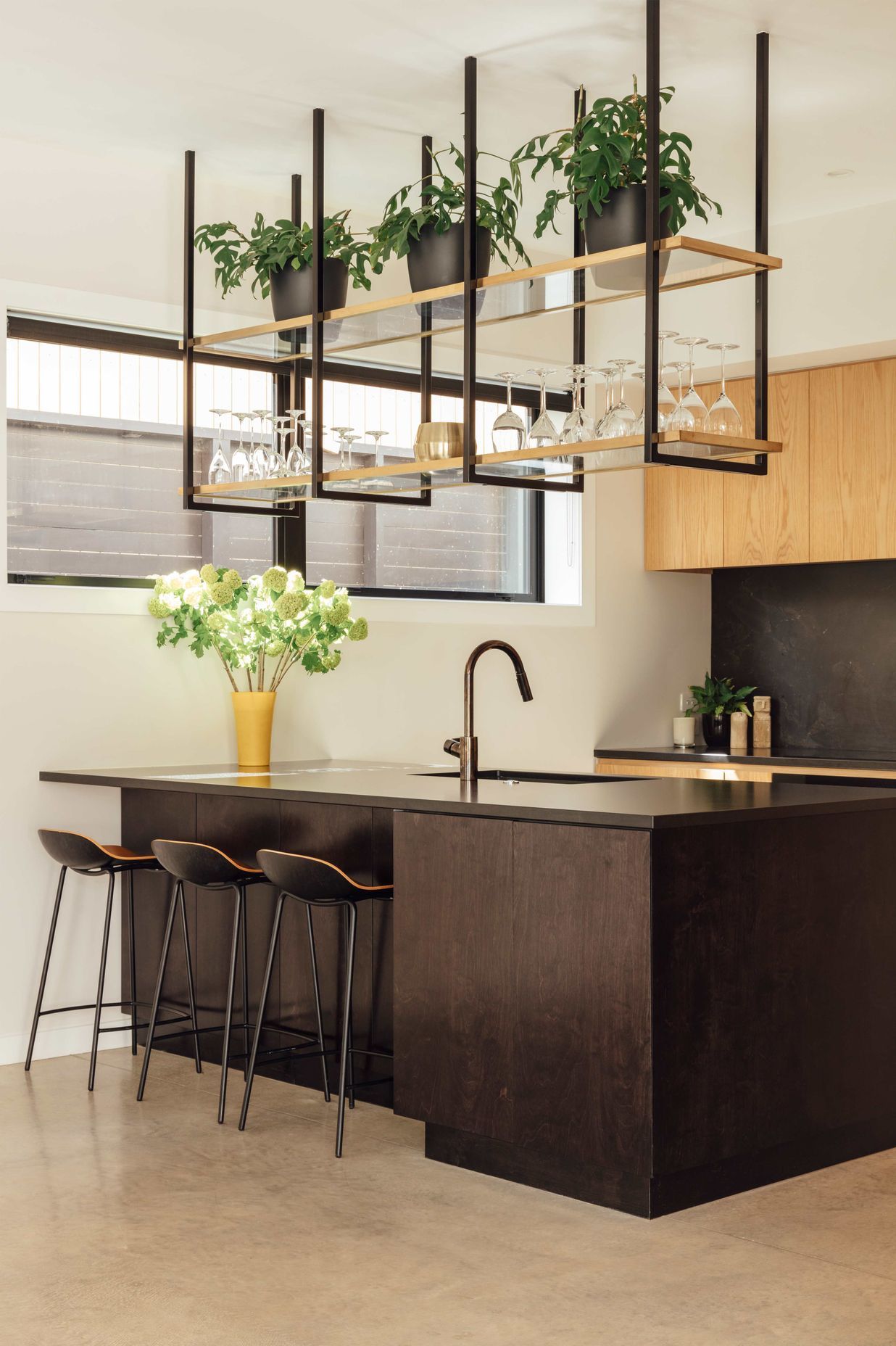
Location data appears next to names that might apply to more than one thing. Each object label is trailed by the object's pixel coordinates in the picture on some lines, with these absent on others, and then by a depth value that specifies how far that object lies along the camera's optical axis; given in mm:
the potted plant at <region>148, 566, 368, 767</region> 5254
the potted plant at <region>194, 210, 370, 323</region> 4781
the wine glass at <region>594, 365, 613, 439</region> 4043
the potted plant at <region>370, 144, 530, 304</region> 4348
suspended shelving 3865
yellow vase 5367
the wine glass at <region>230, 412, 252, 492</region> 4905
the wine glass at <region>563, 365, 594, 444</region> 4059
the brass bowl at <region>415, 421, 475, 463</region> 4418
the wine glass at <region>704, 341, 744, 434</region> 3982
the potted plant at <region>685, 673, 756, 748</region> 7207
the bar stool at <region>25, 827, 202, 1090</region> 4723
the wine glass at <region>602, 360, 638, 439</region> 3951
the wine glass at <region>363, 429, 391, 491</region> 4680
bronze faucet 4531
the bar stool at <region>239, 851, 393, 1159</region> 3988
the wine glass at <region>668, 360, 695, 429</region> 3879
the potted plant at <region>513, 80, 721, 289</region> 3912
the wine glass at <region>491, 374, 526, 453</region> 4215
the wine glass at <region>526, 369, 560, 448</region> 4137
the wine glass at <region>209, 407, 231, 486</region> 4977
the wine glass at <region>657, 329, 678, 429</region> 3850
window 5277
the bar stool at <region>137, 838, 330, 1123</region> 4344
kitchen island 3406
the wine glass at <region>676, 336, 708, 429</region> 3904
